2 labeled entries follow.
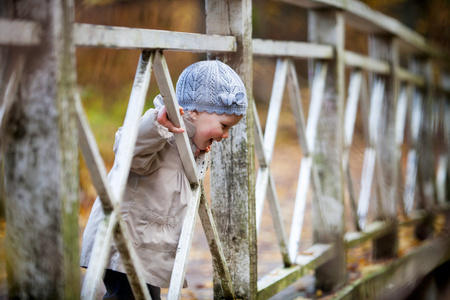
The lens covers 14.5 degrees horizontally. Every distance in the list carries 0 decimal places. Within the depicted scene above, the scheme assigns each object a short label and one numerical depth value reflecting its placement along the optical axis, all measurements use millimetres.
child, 4478
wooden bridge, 3997
